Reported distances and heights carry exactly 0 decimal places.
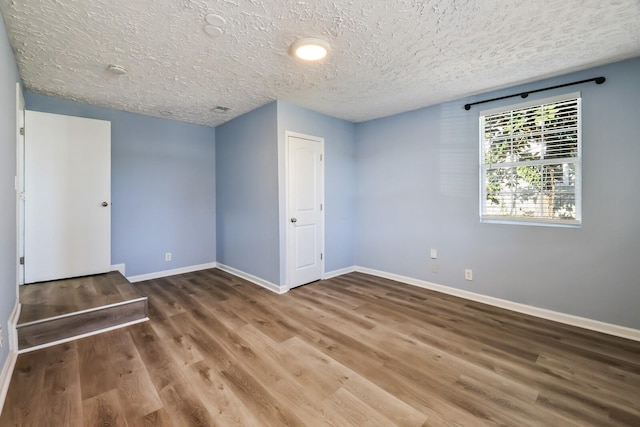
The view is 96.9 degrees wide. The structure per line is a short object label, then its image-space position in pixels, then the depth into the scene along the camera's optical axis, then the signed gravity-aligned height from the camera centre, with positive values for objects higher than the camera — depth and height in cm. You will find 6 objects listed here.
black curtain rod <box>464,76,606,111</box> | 256 +123
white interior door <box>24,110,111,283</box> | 319 +21
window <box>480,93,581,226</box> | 276 +51
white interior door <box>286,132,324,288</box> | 376 +5
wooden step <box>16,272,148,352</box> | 230 -85
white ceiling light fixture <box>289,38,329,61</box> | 217 +129
